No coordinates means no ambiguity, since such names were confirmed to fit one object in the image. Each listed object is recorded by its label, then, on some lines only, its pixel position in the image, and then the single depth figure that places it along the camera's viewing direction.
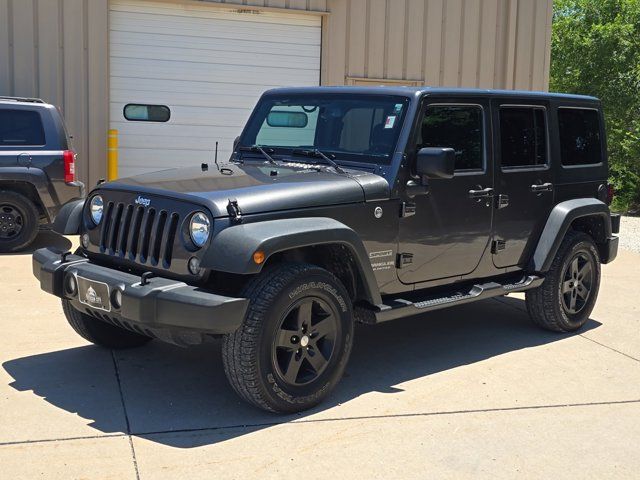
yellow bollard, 11.83
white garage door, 12.09
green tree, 17.89
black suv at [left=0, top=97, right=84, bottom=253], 9.34
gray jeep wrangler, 4.39
